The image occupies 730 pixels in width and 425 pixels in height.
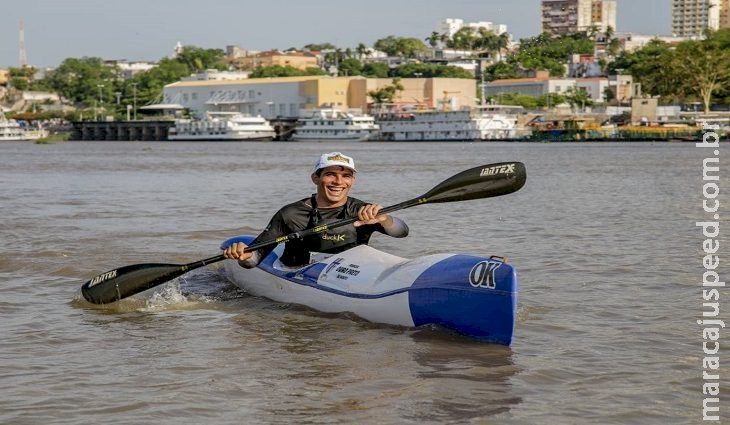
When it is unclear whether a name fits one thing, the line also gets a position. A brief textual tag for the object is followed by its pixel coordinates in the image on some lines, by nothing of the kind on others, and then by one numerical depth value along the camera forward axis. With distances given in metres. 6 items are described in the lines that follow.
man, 10.05
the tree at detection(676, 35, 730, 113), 118.19
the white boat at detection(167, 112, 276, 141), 120.00
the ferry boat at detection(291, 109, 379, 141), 113.75
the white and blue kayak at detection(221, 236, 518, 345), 8.99
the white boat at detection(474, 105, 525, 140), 107.25
